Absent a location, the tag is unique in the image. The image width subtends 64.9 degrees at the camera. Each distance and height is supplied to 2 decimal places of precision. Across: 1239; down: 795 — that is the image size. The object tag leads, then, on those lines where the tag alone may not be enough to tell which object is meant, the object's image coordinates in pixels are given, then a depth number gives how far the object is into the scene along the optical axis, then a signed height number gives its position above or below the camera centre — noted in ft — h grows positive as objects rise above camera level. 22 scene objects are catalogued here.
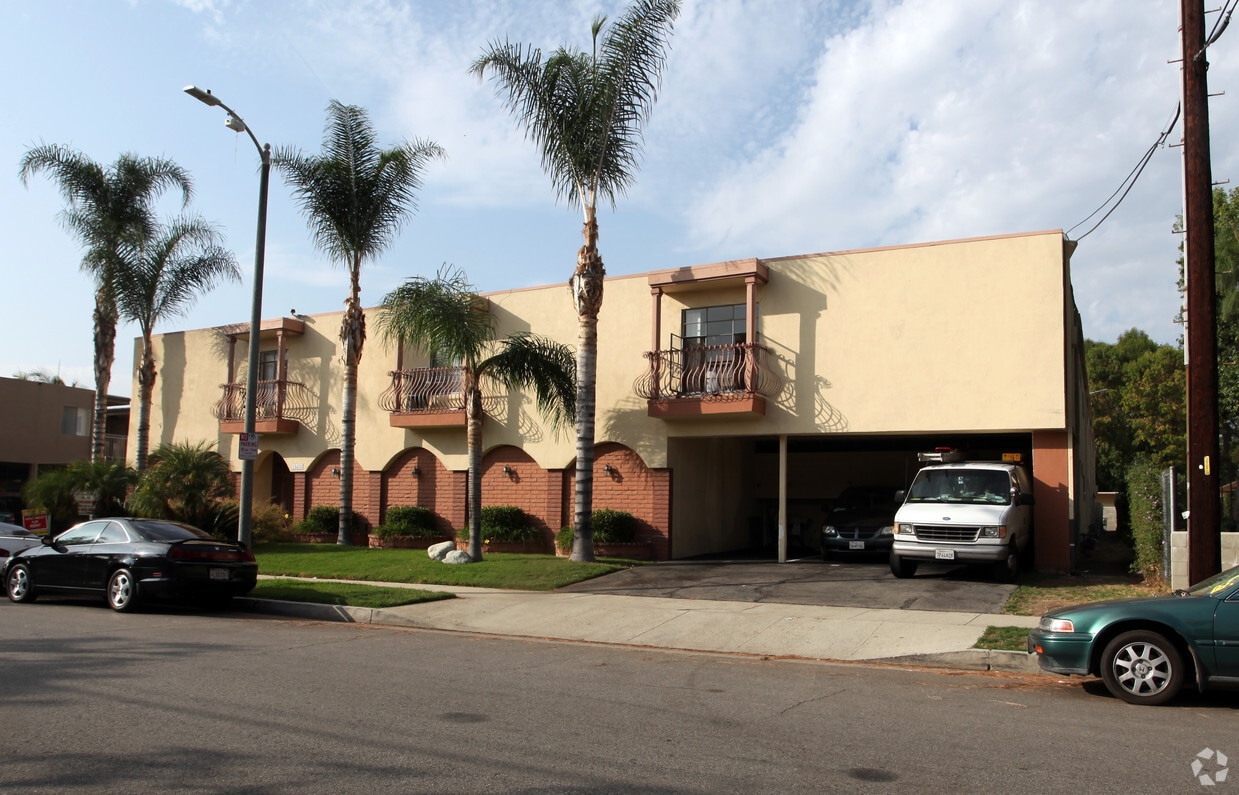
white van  47.19 -1.73
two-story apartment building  54.70 +5.25
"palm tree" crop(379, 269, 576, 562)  56.70 +7.53
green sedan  24.77 -4.10
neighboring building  121.19 +4.56
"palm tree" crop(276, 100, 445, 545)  71.46 +20.13
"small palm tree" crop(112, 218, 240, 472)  86.43 +16.96
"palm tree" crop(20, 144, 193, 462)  84.79 +23.49
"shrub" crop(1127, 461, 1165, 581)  46.26 -1.67
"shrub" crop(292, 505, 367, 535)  76.38 -3.98
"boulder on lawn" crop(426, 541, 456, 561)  60.95 -4.86
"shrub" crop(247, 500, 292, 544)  72.90 -4.05
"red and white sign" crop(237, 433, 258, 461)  53.98 +1.22
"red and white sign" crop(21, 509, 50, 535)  63.93 -3.80
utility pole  35.70 +4.88
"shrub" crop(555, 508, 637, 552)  62.75 -3.38
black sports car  43.60 -4.51
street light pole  54.13 +8.21
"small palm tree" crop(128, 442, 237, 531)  69.15 -1.52
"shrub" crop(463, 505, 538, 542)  67.26 -3.56
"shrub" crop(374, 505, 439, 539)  71.92 -3.75
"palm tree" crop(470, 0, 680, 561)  56.75 +21.44
